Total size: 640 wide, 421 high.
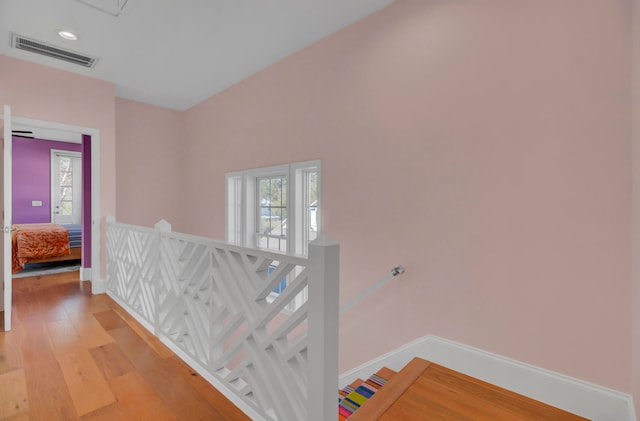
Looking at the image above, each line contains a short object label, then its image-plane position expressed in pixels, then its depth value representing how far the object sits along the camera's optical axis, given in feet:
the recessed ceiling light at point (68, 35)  8.78
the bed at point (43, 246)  14.16
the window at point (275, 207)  10.03
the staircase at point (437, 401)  4.94
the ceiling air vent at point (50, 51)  9.26
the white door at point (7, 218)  8.32
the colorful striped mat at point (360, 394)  6.05
